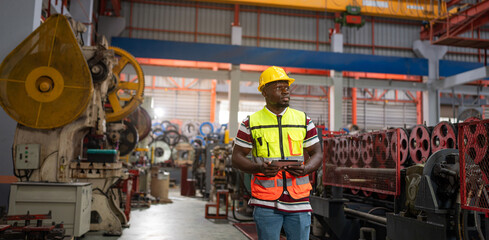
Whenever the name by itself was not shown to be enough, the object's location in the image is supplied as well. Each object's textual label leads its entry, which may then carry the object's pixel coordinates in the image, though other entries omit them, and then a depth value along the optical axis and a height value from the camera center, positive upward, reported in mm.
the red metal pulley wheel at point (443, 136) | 3964 +197
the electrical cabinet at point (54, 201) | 3998 -616
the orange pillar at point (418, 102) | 20733 +2848
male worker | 1980 -49
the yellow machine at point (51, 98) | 4125 +500
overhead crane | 13203 +5113
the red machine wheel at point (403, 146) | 4558 +92
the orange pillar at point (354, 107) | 19828 +2340
